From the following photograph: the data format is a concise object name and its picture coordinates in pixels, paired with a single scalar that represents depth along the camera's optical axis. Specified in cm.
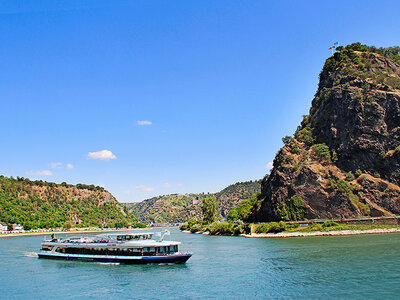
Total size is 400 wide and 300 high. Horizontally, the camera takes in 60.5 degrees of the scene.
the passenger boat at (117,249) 6194
